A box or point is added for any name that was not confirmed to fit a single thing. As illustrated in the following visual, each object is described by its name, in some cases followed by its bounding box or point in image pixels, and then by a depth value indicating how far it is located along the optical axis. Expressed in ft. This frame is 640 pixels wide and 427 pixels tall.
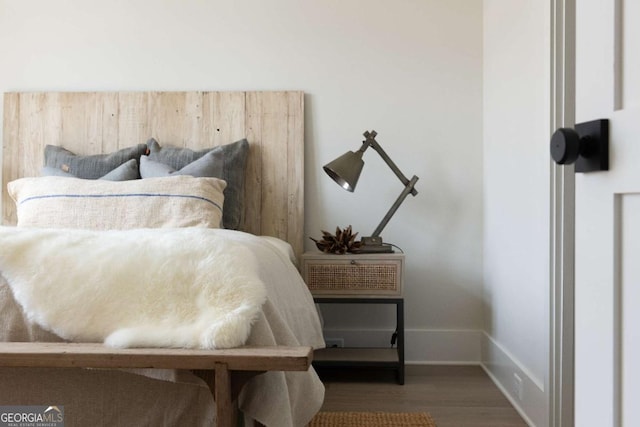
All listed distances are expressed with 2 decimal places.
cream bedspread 4.57
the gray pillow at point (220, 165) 9.22
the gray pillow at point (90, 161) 9.53
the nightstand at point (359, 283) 8.79
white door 2.13
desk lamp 8.93
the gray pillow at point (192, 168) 9.07
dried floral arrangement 9.18
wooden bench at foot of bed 4.10
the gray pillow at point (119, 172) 9.09
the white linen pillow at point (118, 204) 7.77
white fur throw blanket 4.42
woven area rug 6.97
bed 4.59
